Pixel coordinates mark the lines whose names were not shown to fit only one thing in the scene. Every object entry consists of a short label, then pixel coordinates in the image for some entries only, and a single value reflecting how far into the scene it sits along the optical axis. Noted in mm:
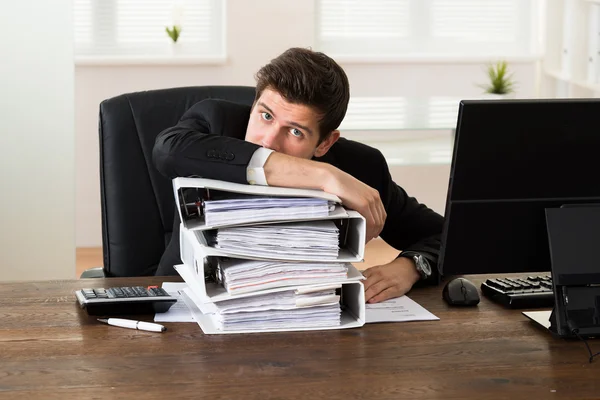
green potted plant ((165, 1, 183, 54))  6078
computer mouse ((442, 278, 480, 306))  2497
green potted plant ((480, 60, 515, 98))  5865
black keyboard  2494
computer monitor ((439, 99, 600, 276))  2235
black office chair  3027
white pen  2300
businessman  2355
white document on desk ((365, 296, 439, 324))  2400
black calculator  2374
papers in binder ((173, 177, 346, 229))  2237
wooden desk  2046
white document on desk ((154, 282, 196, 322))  2362
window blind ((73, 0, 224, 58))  6117
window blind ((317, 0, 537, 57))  6466
